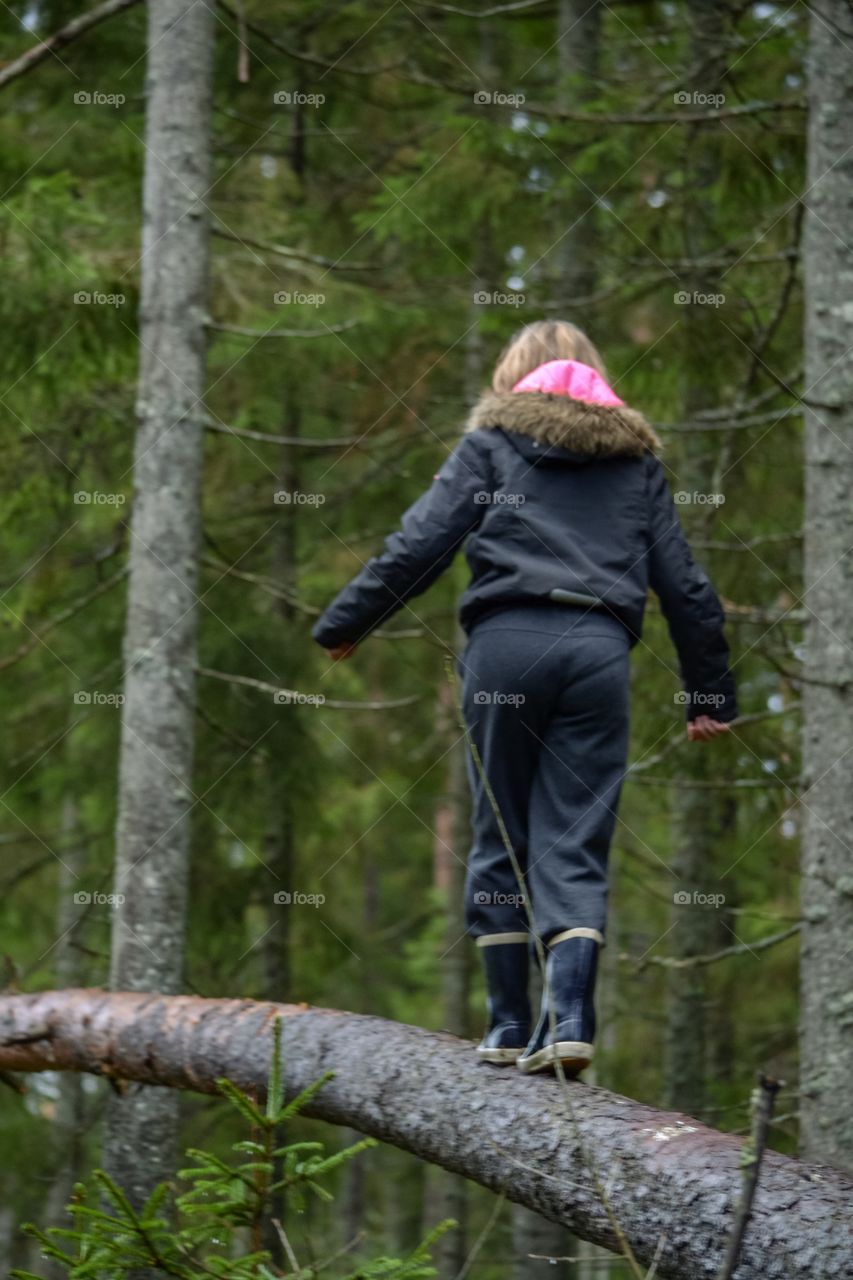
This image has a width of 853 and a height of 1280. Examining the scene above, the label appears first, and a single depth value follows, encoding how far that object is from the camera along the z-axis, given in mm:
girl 8055
